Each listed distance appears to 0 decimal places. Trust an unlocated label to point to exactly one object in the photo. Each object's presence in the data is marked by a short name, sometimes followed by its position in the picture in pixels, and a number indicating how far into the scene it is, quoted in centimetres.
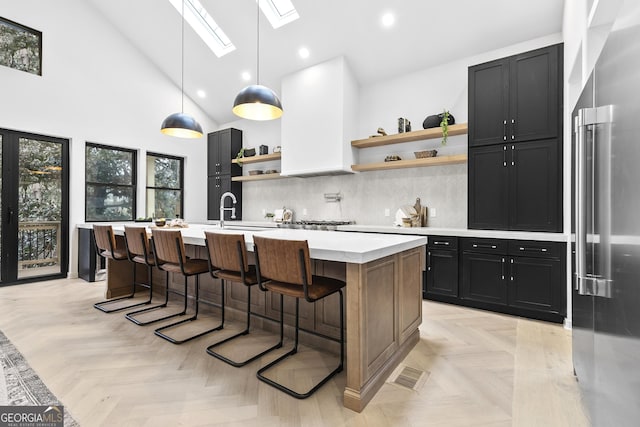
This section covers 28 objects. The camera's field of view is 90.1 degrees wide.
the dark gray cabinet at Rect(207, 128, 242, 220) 668
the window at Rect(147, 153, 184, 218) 629
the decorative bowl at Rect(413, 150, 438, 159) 429
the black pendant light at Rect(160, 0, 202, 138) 381
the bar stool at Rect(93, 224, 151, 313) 347
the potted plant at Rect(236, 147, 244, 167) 645
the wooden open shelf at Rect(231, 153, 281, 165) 591
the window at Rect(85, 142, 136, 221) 542
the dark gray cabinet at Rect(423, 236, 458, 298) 369
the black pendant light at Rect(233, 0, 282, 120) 293
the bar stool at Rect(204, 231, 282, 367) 224
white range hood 479
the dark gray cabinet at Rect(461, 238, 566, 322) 311
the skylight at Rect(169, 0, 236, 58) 517
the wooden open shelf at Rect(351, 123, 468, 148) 401
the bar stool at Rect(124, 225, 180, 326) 312
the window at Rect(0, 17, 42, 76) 450
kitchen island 178
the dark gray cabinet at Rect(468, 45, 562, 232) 323
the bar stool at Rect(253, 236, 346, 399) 184
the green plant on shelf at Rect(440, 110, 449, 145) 404
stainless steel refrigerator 92
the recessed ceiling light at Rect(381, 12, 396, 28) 405
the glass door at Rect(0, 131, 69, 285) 454
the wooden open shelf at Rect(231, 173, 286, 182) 588
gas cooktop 479
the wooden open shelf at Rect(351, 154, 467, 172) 402
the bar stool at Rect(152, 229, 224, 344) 274
